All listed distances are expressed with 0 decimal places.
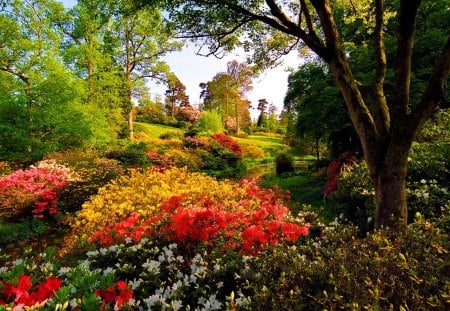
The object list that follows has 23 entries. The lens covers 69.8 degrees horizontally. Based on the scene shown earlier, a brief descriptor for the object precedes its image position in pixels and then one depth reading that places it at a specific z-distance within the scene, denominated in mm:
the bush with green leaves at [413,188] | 6406
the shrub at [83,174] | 10969
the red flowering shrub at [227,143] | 29334
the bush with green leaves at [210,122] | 42844
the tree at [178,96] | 74875
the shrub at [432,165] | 7827
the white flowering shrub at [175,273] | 2975
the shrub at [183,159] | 20922
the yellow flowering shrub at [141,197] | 8618
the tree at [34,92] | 15898
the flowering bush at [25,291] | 2227
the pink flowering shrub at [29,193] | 10281
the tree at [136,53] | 28094
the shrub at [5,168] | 14501
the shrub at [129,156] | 18711
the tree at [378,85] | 4508
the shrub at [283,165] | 22812
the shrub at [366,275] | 2055
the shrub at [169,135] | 40625
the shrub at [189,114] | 62031
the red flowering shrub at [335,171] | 11301
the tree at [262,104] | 84250
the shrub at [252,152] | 37162
